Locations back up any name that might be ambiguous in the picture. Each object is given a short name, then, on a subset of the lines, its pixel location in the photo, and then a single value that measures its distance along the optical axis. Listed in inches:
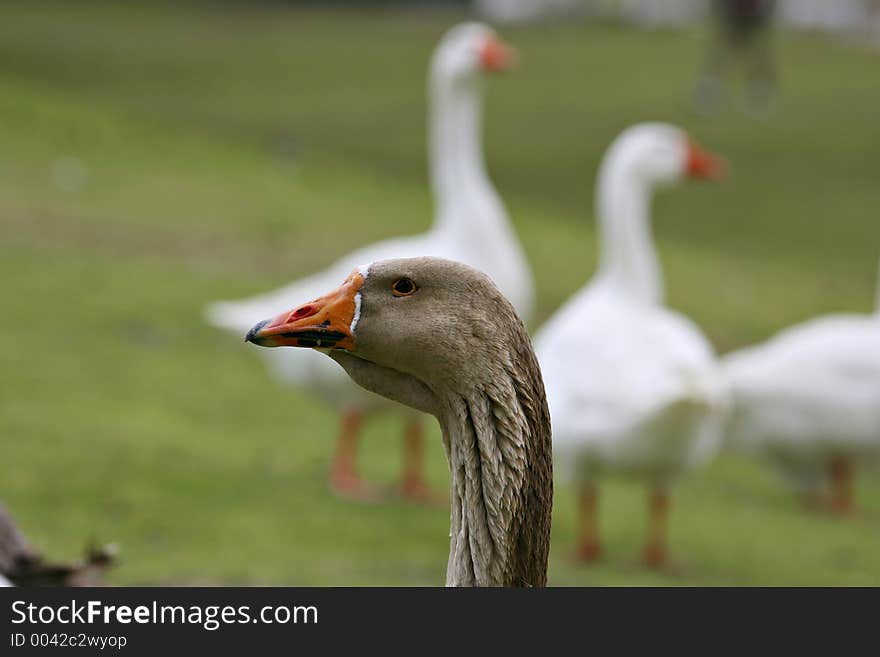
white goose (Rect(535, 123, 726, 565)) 531.2
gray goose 242.1
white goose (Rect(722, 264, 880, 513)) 676.7
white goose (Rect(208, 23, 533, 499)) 613.6
